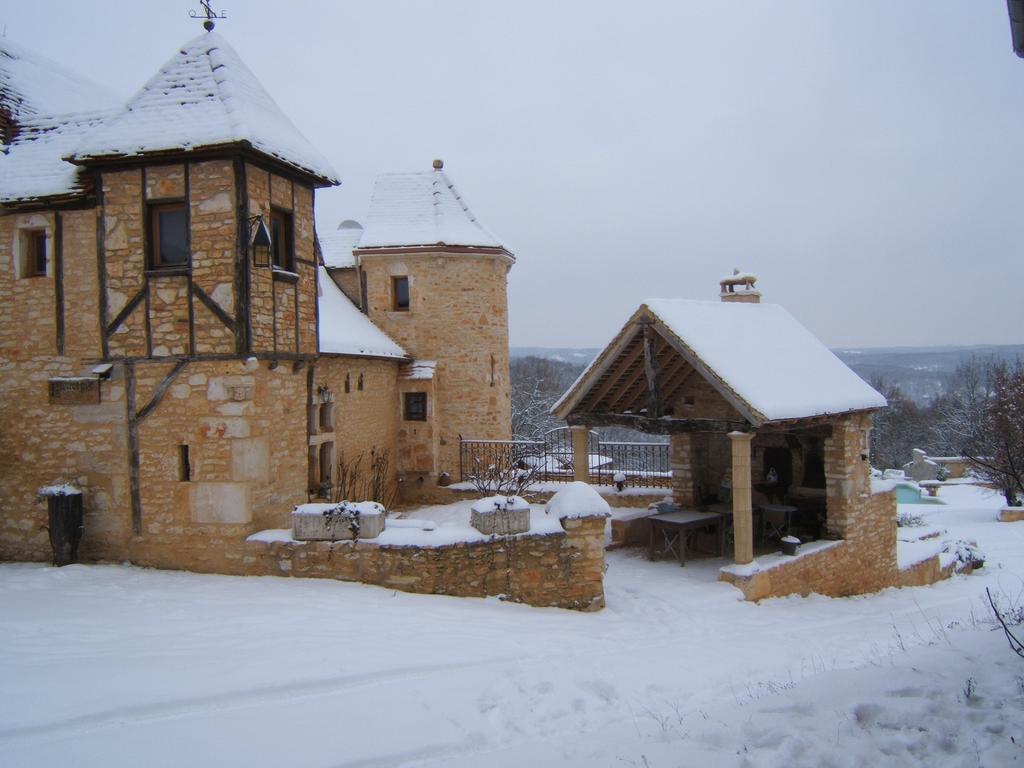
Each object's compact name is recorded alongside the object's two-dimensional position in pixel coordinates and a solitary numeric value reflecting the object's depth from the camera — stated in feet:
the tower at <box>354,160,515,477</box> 56.03
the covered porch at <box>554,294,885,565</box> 35.04
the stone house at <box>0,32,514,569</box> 29.89
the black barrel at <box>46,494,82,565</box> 30.40
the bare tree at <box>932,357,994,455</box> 138.82
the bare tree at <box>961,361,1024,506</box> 81.92
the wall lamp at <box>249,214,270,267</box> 29.53
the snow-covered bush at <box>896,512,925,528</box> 69.77
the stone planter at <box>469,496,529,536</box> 28.43
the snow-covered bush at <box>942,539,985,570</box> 52.06
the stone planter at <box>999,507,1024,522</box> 73.31
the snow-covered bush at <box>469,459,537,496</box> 51.65
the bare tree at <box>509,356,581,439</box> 131.95
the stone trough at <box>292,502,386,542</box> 28.53
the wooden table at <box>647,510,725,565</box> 38.81
